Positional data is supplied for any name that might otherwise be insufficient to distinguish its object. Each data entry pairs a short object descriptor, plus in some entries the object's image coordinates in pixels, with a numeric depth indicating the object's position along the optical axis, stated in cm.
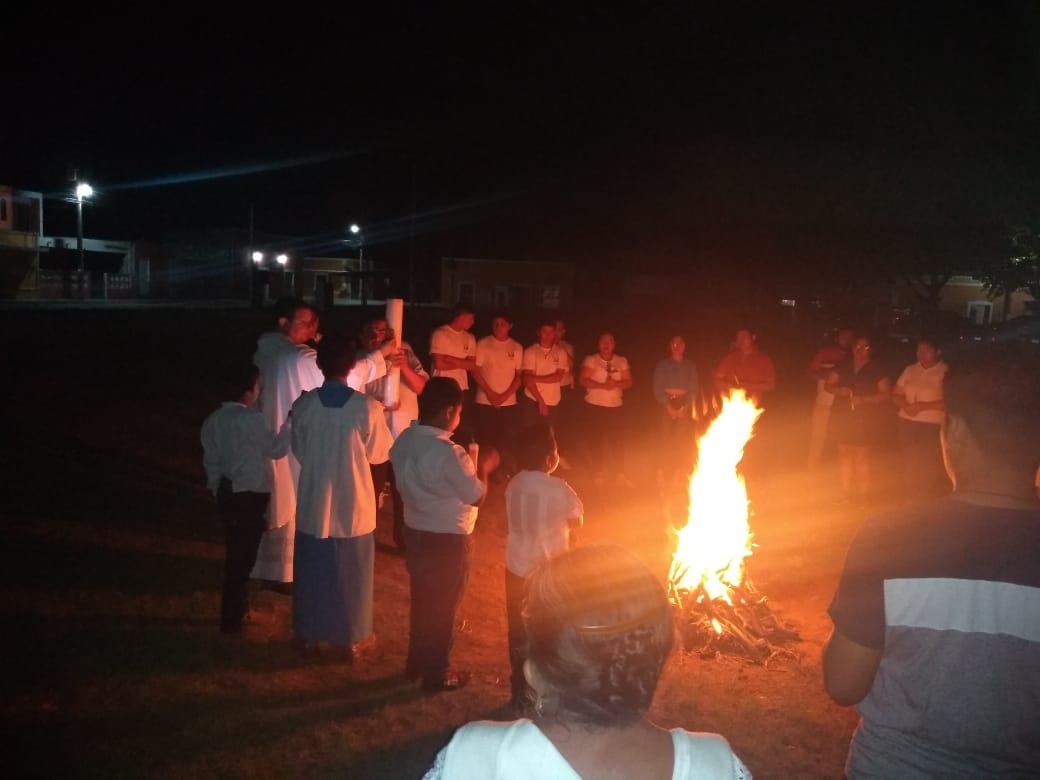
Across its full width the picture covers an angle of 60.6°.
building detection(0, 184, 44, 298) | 4119
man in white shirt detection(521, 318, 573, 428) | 1081
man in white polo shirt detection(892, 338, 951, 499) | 977
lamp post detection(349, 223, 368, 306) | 5656
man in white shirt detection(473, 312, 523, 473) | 1041
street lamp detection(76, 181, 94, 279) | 4441
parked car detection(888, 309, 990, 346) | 3027
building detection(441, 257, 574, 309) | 4597
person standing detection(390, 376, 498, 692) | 505
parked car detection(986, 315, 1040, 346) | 2508
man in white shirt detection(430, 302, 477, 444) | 1004
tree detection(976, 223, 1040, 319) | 1859
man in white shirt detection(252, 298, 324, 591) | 634
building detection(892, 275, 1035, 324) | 4900
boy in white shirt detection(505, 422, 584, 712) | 491
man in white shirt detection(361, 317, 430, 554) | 700
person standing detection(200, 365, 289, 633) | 568
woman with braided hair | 174
